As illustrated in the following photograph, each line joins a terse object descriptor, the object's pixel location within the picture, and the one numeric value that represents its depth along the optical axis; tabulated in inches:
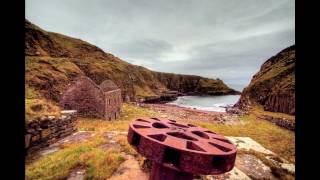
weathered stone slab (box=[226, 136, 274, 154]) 367.8
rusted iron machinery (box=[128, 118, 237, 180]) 124.0
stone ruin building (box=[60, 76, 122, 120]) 598.5
